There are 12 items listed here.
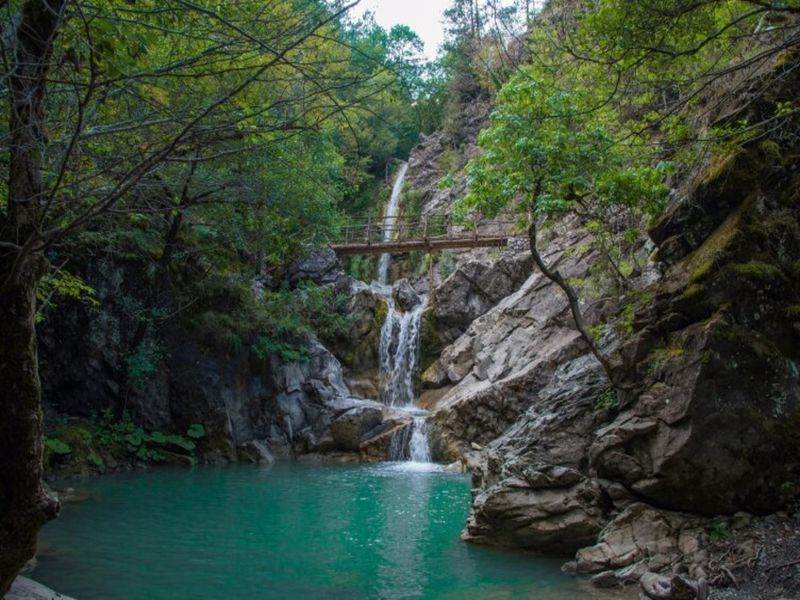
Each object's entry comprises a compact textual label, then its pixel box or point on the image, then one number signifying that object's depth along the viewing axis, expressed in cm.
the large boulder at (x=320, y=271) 2242
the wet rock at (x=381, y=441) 1631
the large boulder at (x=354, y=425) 1662
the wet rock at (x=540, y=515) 688
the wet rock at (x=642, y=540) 605
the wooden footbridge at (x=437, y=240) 2314
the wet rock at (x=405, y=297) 2217
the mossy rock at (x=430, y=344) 2053
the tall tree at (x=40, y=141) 247
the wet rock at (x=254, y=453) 1571
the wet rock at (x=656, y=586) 530
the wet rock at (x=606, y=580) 596
